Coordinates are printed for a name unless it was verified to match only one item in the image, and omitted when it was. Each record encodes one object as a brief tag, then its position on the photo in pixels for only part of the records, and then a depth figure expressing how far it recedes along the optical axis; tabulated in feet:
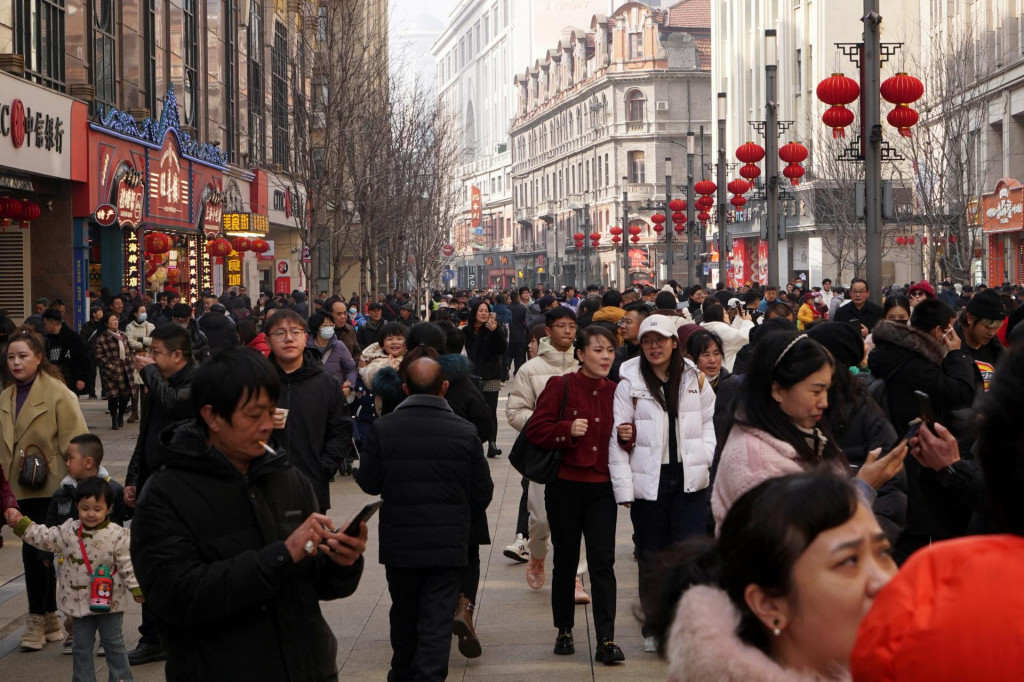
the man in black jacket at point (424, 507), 20.03
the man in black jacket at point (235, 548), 11.09
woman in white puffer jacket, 22.68
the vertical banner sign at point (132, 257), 95.86
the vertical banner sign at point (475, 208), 438.81
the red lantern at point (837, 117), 58.44
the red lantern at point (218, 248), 103.91
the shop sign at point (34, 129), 68.28
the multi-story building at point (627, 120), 297.94
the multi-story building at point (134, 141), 77.46
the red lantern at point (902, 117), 53.93
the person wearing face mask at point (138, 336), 61.87
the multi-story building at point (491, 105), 400.06
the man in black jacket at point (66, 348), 55.72
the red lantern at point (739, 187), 101.50
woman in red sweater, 23.48
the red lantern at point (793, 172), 74.32
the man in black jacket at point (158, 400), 22.38
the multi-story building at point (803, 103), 162.35
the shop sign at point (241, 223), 115.14
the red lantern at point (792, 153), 74.84
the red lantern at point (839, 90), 57.77
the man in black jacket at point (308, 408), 23.62
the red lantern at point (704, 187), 114.93
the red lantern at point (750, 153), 85.76
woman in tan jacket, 24.44
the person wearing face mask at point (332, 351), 39.70
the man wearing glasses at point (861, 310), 45.65
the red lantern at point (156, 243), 90.74
